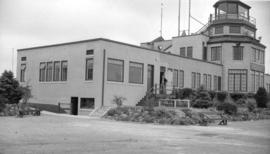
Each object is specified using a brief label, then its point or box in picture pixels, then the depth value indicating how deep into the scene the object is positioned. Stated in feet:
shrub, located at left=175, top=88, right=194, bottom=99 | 99.04
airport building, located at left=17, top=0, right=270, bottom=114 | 88.72
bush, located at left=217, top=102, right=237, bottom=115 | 88.85
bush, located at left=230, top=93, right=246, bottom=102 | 129.82
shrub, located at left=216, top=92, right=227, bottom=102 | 117.39
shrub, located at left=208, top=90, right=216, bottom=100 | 112.16
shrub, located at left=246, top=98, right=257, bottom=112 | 102.53
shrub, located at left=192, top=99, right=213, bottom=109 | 91.09
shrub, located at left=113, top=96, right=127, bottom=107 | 82.33
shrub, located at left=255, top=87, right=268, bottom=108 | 117.08
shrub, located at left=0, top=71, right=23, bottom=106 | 91.17
